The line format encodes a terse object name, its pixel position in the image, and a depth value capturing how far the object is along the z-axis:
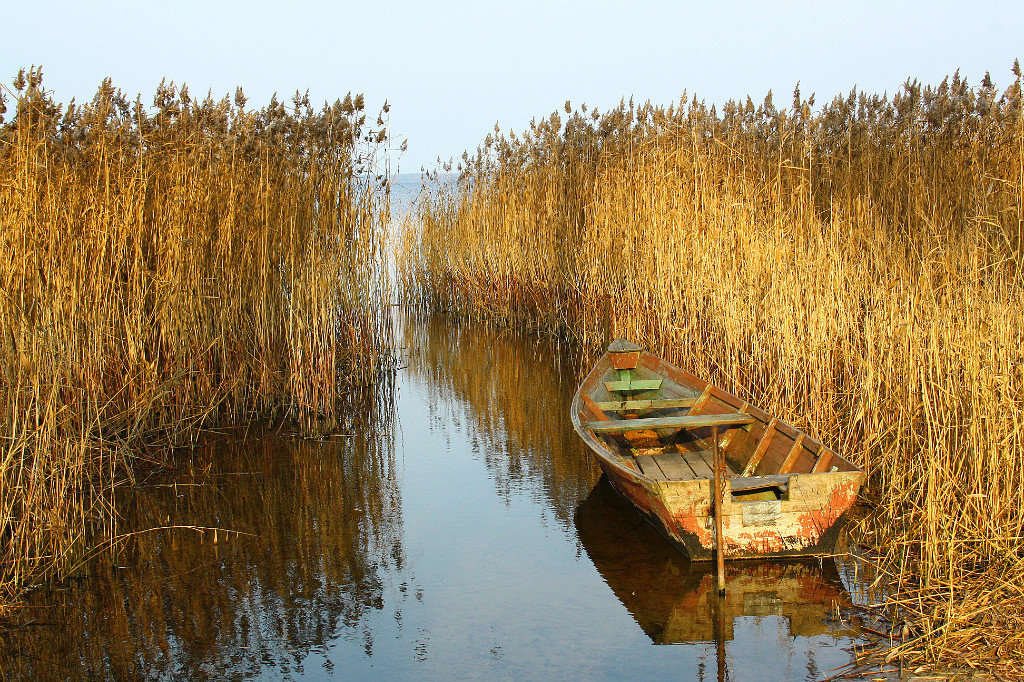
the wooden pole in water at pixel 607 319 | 7.94
